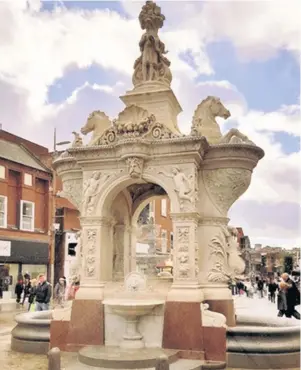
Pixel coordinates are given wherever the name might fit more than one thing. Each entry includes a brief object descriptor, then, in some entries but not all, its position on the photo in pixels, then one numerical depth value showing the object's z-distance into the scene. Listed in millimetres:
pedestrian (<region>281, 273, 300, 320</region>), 13555
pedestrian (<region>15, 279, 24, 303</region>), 23870
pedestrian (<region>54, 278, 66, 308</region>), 21180
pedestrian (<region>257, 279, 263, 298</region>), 31875
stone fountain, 9211
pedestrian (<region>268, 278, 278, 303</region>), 26109
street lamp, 23141
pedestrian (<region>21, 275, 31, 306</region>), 23494
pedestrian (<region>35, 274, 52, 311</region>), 15406
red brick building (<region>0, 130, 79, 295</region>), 27469
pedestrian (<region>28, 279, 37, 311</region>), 18600
